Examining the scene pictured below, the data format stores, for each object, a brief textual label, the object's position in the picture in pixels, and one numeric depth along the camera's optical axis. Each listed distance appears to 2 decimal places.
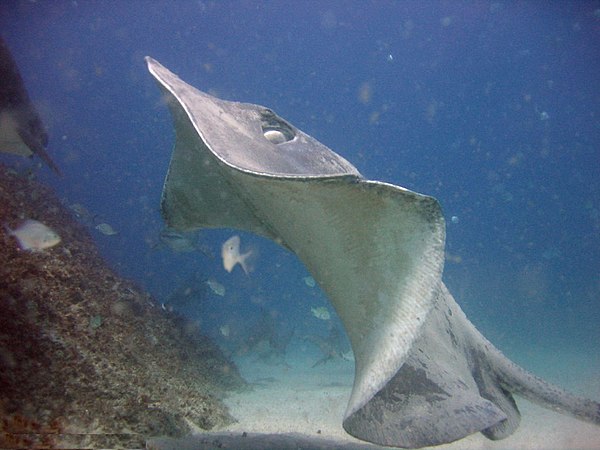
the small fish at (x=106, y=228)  10.70
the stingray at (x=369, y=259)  1.86
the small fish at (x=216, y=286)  11.40
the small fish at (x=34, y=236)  3.93
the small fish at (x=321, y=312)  12.70
